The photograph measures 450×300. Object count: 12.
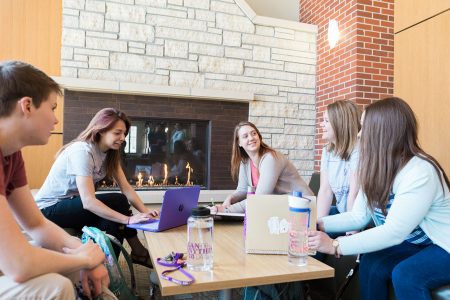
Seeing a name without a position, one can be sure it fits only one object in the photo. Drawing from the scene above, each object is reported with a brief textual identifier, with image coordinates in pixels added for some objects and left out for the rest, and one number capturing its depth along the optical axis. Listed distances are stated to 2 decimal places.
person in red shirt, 0.81
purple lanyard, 0.88
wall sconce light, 3.68
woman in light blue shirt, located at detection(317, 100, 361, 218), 2.07
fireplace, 3.52
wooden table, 0.89
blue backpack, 1.25
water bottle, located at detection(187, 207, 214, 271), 0.99
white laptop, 1.14
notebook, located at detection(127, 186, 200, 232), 1.39
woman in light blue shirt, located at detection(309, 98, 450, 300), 1.17
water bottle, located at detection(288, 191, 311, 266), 1.06
